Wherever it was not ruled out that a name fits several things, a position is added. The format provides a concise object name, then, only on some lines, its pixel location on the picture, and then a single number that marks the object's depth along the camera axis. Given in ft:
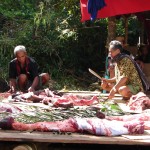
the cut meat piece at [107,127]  16.26
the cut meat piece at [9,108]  19.79
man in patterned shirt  23.70
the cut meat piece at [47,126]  16.51
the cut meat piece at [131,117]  18.81
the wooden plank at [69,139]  15.35
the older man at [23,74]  26.99
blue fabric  28.07
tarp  28.71
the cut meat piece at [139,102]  21.59
